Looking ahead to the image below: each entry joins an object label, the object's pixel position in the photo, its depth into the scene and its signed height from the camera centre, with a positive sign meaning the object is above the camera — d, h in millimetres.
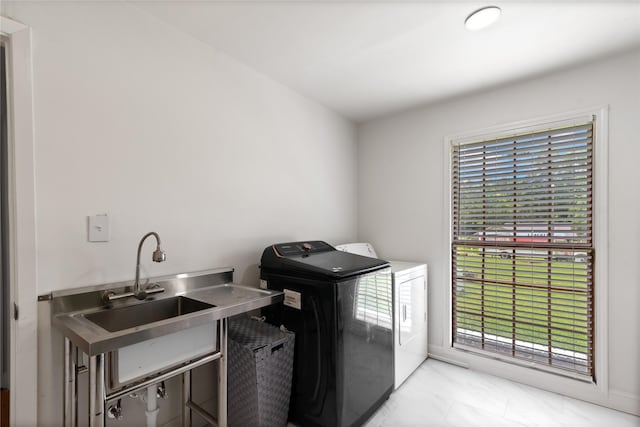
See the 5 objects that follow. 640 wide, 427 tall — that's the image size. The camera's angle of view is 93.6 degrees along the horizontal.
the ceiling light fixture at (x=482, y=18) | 1633 +1081
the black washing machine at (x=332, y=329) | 1781 -750
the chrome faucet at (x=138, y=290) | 1488 -412
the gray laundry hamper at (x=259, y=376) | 1678 -963
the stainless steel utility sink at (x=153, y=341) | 1199 -584
